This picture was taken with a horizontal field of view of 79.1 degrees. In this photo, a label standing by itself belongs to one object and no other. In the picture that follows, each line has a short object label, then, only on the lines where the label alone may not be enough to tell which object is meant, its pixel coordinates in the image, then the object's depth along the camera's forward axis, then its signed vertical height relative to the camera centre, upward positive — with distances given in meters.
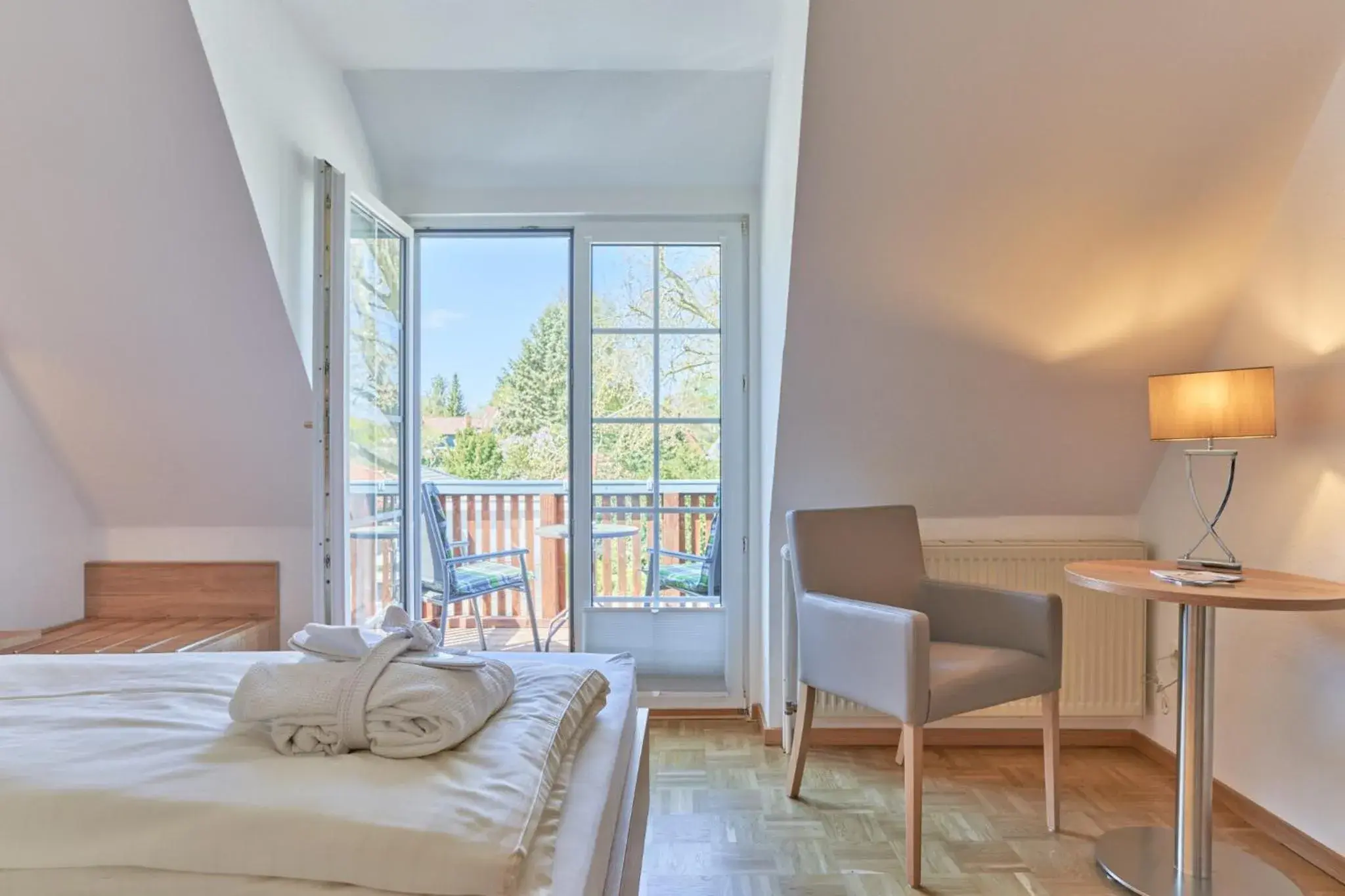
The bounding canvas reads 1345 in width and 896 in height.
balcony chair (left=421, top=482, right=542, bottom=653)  3.52 -0.66
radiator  2.81 -0.61
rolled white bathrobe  1.16 -0.40
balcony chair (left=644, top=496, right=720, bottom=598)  3.20 -0.54
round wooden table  1.89 -0.81
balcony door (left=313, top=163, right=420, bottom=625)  2.39 +0.09
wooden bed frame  2.93 -0.61
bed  0.92 -0.53
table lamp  1.93 +0.09
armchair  2.05 -0.55
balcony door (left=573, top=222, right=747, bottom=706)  3.15 +0.11
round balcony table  3.17 -0.37
